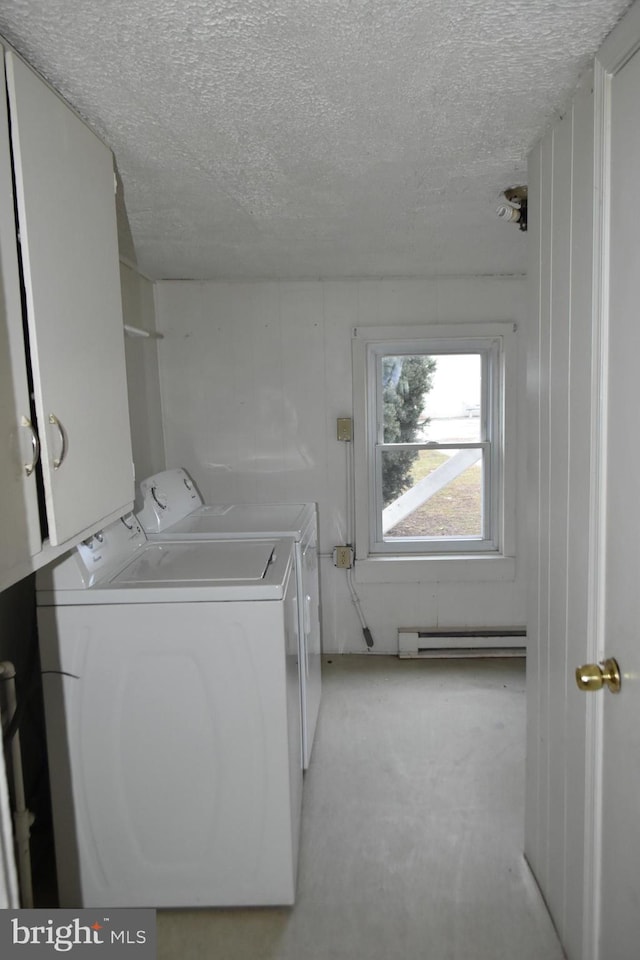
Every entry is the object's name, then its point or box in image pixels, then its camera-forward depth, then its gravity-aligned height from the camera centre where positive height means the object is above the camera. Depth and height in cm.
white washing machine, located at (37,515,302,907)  157 -83
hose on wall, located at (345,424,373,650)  316 -60
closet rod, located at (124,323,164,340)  206 +33
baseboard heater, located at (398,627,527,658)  321 -122
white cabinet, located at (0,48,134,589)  102 +20
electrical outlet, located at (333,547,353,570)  317 -74
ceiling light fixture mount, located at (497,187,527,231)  176 +61
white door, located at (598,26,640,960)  103 -21
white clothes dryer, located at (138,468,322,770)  218 -41
